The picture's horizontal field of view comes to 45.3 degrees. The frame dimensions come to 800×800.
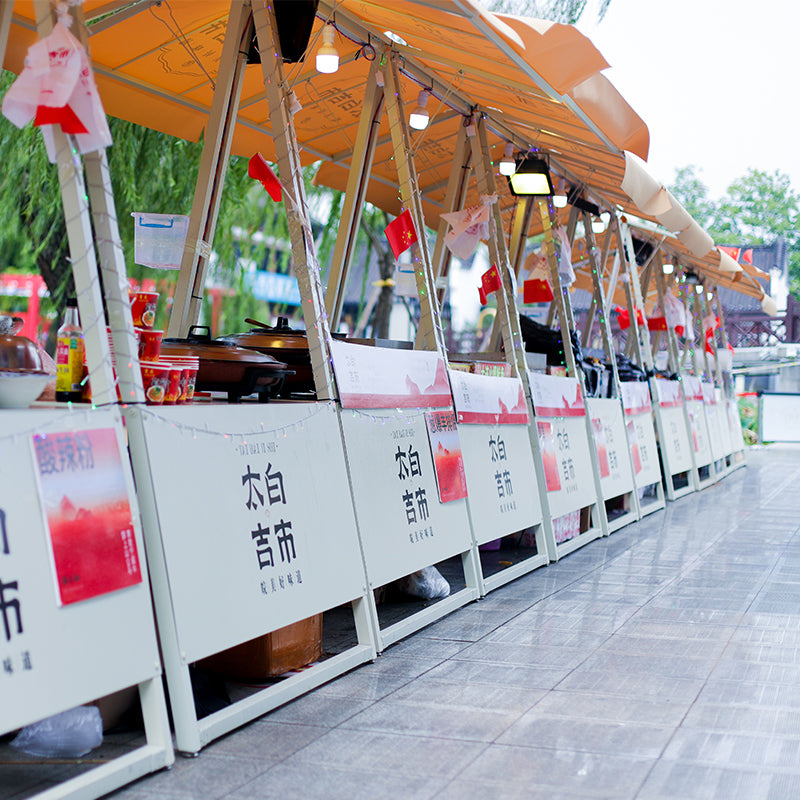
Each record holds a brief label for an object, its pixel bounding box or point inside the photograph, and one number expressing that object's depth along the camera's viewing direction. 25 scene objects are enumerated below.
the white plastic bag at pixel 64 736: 2.94
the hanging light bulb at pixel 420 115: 6.24
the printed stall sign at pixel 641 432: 9.37
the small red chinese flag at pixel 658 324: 13.99
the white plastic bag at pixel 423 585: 5.24
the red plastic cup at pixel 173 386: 3.30
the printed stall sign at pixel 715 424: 14.16
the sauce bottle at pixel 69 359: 3.11
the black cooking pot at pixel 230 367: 3.74
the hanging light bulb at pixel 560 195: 8.60
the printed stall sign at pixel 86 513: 2.61
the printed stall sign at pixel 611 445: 8.20
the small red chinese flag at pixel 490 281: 6.97
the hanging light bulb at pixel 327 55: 4.73
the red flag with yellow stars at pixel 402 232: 5.56
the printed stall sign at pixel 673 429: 10.82
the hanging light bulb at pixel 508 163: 7.79
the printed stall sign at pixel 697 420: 12.59
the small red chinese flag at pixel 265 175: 4.35
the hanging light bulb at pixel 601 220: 10.95
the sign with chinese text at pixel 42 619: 2.44
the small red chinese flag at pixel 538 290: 9.04
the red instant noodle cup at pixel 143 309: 3.35
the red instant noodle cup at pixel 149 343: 3.33
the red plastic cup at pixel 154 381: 3.23
